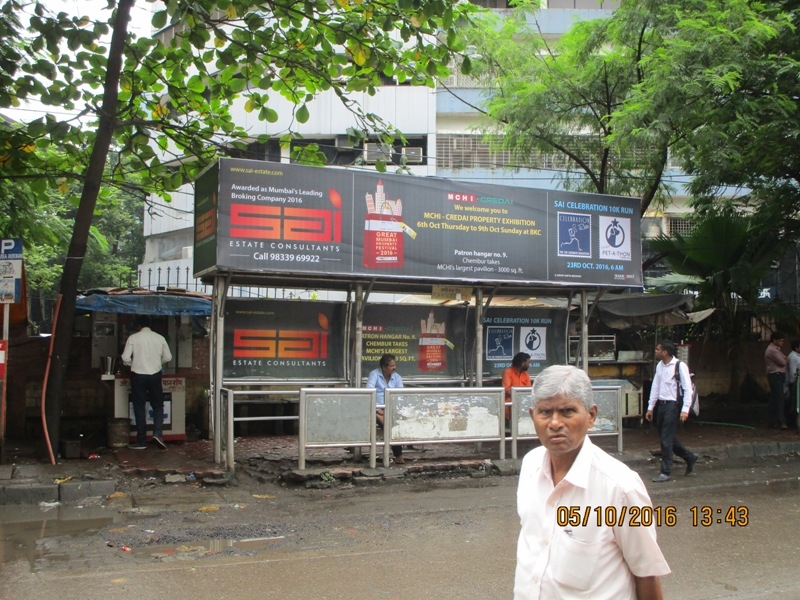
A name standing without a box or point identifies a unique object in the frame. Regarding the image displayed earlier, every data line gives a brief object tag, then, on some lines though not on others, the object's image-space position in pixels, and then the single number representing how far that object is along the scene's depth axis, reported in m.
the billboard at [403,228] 9.43
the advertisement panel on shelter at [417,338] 11.47
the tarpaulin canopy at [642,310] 14.98
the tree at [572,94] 15.68
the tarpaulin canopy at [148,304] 11.44
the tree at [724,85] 12.14
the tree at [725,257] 15.57
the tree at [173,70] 9.59
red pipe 9.86
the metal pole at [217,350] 9.88
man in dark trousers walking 9.76
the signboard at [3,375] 9.54
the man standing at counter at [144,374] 11.30
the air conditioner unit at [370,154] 24.26
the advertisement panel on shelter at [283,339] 10.55
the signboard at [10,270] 9.61
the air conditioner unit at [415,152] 26.62
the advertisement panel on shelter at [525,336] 12.32
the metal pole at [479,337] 11.42
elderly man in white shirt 2.45
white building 26.41
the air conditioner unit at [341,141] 26.34
